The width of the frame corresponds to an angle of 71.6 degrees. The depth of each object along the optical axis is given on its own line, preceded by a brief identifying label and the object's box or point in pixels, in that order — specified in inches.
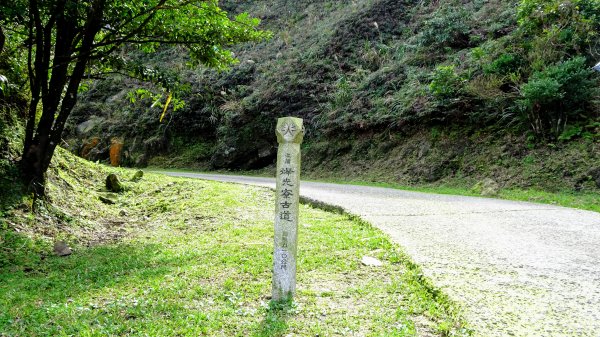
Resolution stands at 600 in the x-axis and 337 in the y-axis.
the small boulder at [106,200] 340.7
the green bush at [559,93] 388.8
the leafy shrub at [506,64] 456.8
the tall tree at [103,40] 239.1
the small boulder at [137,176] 442.2
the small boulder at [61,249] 219.9
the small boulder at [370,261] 173.5
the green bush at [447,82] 499.3
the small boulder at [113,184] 378.9
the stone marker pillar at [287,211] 141.3
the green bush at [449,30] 618.5
